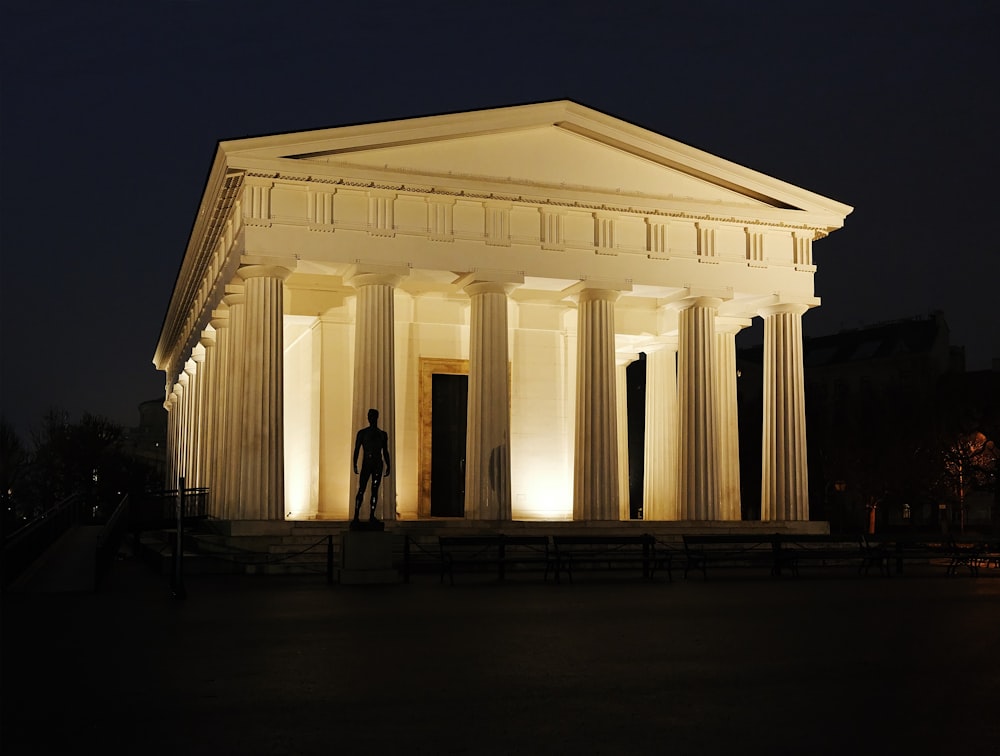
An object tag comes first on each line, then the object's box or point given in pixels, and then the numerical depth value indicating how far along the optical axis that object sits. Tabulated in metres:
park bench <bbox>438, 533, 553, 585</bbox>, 23.05
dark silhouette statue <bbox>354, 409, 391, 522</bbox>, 23.64
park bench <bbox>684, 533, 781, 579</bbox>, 24.86
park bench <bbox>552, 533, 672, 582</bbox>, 23.79
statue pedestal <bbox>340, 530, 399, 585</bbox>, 22.03
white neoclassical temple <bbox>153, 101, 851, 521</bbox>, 29.92
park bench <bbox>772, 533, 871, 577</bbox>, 25.28
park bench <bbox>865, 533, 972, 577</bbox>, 26.16
